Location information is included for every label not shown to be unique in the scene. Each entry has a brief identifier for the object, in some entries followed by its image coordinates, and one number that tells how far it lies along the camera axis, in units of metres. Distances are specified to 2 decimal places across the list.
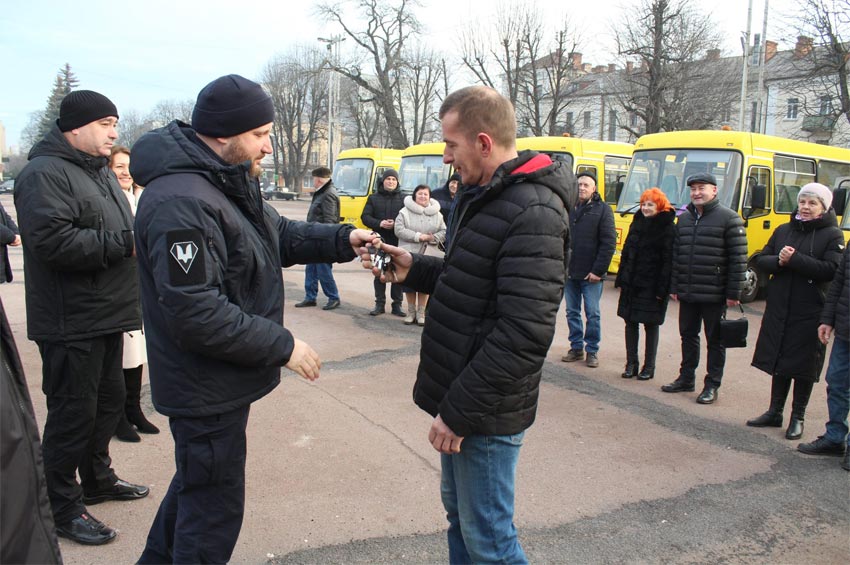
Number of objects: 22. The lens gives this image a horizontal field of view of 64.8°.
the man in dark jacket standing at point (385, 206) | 9.99
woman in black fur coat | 6.43
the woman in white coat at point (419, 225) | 8.51
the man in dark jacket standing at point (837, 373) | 4.59
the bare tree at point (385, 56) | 41.72
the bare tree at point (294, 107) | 60.28
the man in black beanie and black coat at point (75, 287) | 3.22
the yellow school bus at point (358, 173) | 19.27
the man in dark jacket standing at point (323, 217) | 9.53
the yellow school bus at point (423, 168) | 17.79
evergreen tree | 58.84
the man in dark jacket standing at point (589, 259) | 7.02
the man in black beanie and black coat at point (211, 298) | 2.15
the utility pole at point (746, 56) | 26.73
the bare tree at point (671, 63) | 26.33
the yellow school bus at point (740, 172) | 11.51
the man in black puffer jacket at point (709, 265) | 5.87
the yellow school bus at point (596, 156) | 14.74
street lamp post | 43.13
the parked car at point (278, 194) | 56.72
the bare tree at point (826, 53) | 21.61
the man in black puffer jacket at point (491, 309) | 2.21
